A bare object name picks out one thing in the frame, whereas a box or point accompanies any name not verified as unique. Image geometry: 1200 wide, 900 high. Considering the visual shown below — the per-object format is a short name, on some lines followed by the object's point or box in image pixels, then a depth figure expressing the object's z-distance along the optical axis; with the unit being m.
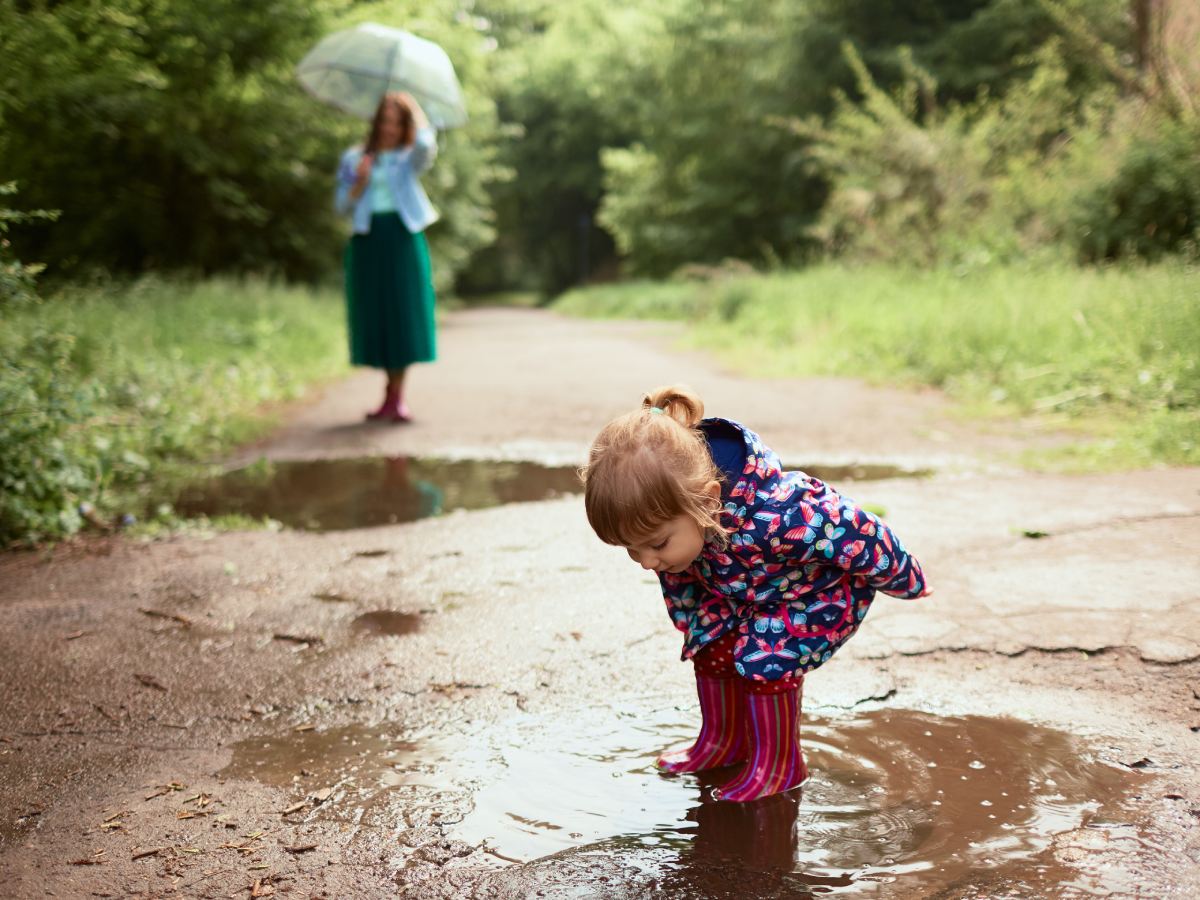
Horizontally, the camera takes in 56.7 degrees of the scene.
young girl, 2.34
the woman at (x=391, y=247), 7.52
